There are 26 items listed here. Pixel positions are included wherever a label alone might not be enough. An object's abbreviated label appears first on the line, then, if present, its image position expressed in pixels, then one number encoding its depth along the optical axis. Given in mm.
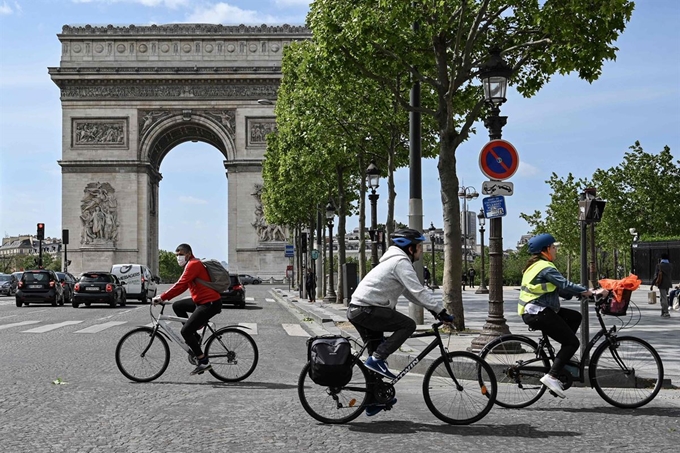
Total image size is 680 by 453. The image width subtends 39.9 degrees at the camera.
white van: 37156
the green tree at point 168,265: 179750
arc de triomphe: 65062
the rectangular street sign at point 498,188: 12461
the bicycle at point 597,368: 8273
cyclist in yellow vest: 8180
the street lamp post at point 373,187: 25797
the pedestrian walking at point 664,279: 22188
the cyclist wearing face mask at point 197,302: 10203
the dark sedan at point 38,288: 33781
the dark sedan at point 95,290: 31875
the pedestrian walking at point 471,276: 65188
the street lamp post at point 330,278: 36062
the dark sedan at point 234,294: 31500
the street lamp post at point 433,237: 53669
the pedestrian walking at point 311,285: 36906
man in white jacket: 7488
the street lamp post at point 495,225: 12188
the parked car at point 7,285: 49594
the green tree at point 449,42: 15094
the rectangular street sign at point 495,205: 12438
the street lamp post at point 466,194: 52556
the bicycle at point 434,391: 7523
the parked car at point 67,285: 36612
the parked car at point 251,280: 66038
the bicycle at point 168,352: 10336
